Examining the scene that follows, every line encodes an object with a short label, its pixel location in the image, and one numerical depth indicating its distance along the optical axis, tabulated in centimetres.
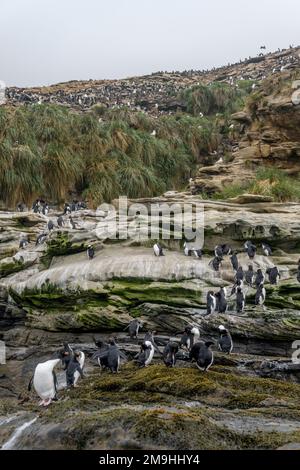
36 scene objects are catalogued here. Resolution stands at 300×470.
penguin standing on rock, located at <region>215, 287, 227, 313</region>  1213
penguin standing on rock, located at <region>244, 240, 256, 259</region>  1446
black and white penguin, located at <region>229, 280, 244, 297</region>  1271
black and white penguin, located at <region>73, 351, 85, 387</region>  949
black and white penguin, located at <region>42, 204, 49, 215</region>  2248
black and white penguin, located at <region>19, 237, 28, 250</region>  1775
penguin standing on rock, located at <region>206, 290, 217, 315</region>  1224
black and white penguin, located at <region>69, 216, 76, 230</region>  1725
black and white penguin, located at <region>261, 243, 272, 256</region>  1475
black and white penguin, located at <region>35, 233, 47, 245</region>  1741
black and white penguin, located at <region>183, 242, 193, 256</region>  1506
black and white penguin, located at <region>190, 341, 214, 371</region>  922
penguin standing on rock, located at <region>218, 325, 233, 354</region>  1081
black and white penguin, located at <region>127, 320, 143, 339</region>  1240
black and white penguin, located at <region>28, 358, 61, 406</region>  857
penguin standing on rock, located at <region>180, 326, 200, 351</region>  1097
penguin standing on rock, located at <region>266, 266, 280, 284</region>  1302
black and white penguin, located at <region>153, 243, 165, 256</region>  1458
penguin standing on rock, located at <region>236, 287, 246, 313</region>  1227
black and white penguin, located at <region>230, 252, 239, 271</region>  1367
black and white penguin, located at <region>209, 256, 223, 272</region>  1380
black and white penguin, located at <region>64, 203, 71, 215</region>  2192
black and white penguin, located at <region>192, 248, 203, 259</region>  1458
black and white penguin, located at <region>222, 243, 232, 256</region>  1484
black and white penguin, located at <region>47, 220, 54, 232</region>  1820
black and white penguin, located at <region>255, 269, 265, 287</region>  1270
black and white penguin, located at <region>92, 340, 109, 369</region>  1023
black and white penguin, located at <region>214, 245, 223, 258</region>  1456
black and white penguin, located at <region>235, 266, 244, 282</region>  1293
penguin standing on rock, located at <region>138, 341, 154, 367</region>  1023
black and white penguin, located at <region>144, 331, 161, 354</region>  1128
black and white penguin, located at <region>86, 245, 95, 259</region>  1539
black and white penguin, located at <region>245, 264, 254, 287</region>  1303
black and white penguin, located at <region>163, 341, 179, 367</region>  979
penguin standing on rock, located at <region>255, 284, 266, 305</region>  1247
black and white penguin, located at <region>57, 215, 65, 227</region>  1908
